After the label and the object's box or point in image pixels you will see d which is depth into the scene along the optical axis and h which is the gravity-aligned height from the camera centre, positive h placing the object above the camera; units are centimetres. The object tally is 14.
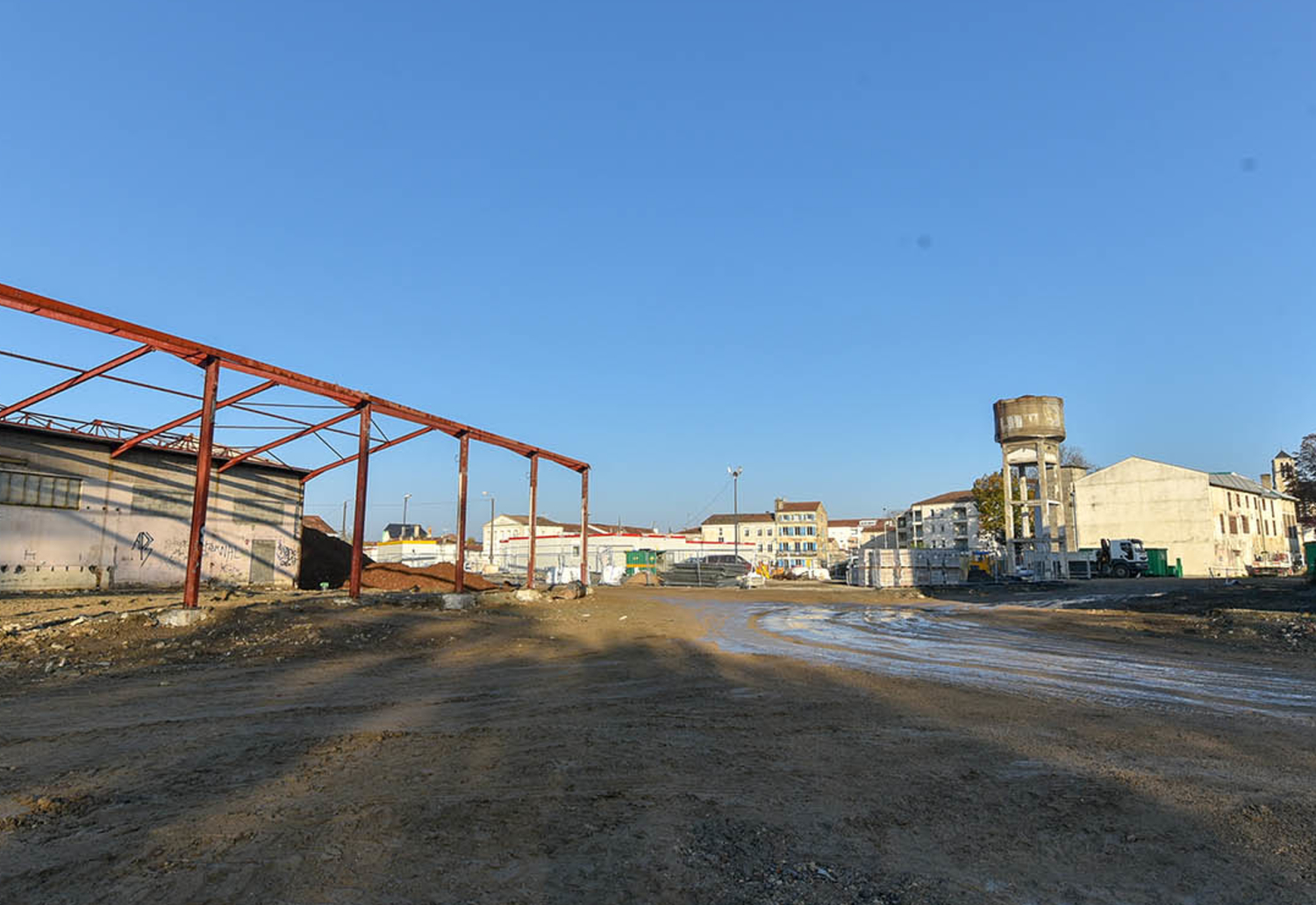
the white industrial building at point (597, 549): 6097 -18
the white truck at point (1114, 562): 5662 -75
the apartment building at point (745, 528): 12312 +317
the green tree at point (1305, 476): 5775 +627
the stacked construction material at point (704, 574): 4888 -176
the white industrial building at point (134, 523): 2311 +63
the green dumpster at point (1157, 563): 6103 -87
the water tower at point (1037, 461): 5266 +676
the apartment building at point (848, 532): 13212 +302
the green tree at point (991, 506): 7175 +423
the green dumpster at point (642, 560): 5434 -99
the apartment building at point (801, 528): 11994 +319
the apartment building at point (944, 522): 10981 +412
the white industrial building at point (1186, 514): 6831 +363
